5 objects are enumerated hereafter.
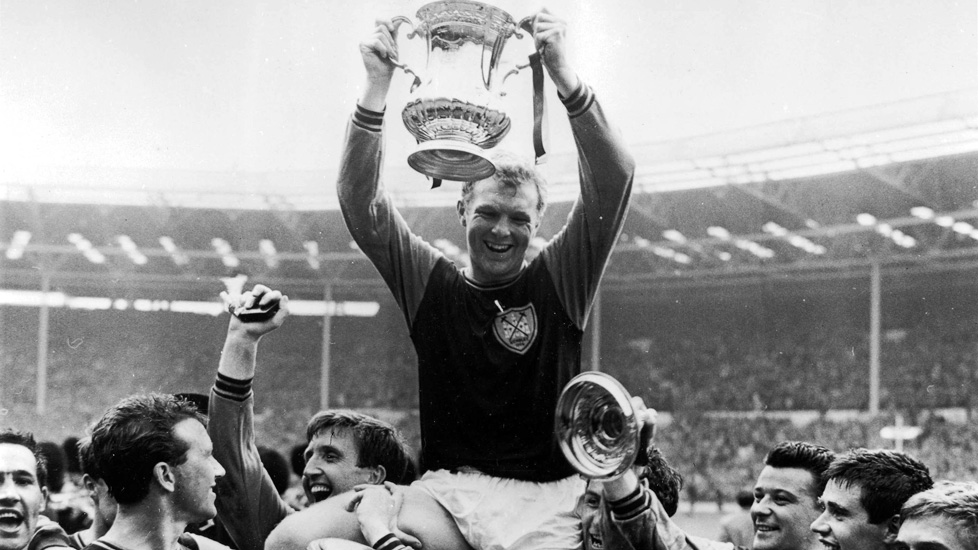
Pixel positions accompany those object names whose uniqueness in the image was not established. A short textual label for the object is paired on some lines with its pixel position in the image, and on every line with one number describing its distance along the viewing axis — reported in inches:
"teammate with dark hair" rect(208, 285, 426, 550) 124.0
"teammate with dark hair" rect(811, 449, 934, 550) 120.2
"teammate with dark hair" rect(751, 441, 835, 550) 139.2
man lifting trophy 121.2
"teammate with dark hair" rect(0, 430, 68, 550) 141.6
